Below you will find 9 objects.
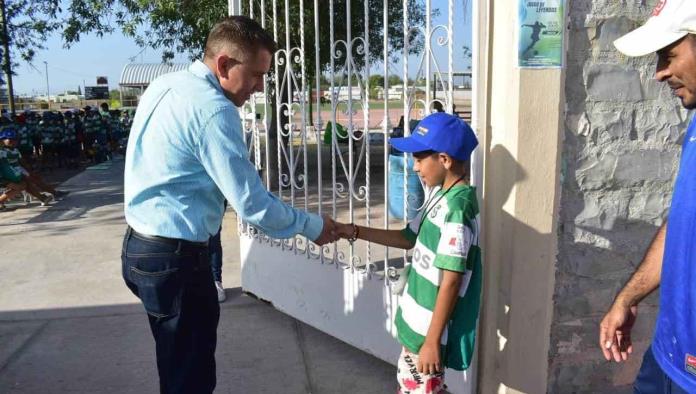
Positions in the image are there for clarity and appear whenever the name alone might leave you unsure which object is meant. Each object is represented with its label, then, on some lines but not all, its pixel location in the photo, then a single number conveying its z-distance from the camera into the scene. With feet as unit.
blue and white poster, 8.52
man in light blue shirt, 7.27
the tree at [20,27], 43.00
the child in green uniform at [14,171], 29.81
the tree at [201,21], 26.13
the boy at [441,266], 7.29
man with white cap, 5.05
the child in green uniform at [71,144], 48.78
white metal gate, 10.24
